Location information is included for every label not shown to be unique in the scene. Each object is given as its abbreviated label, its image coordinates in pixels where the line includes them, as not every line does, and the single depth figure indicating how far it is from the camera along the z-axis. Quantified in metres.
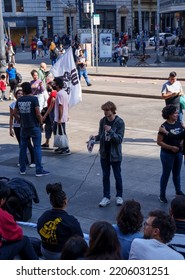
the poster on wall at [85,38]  31.92
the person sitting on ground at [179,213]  4.84
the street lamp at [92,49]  28.05
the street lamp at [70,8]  57.89
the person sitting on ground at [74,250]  3.76
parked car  48.50
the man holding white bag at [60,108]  10.05
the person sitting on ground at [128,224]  4.53
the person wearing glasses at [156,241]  3.94
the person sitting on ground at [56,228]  4.89
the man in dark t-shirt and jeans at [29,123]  8.93
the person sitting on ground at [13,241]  4.70
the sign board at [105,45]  31.81
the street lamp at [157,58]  31.09
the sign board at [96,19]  26.29
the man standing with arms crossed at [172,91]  10.06
